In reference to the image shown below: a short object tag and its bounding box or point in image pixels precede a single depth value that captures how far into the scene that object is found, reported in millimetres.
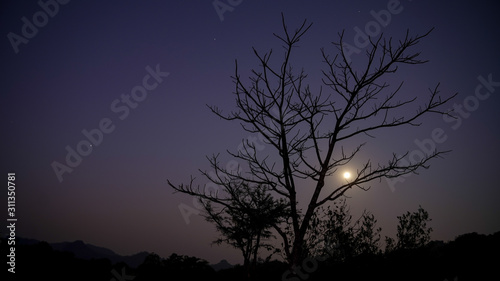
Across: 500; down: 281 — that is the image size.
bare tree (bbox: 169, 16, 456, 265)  4742
